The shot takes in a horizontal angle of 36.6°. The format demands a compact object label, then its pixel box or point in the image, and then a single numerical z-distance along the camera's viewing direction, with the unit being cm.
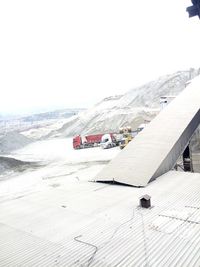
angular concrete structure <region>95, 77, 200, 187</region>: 1894
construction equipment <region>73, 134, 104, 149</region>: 5059
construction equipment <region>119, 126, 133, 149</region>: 4232
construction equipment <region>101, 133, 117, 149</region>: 4566
